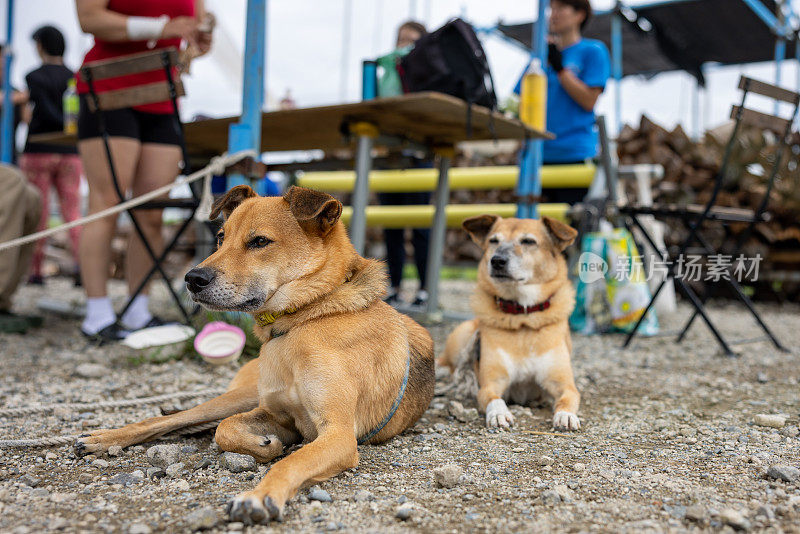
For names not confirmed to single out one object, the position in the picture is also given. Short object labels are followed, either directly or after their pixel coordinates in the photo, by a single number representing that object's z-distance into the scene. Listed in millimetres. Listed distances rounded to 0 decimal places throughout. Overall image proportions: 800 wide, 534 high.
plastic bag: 4871
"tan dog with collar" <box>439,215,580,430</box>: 2838
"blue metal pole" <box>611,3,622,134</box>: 9312
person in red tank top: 3477
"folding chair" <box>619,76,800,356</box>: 4004
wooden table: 3574
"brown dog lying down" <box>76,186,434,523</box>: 1832
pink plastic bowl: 3248
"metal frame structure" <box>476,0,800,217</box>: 8969
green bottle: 4949
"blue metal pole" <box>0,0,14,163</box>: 7145
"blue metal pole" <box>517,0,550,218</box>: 4797
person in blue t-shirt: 4719
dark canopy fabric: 9523
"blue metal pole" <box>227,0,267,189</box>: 3574
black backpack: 3584
